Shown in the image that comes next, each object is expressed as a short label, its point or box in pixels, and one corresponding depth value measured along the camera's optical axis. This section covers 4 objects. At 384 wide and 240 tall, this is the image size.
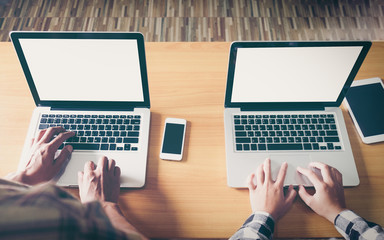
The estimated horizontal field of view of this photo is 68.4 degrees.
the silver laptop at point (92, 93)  0.76
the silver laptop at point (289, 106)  0.78
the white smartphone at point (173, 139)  0.89
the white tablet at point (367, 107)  0.92
